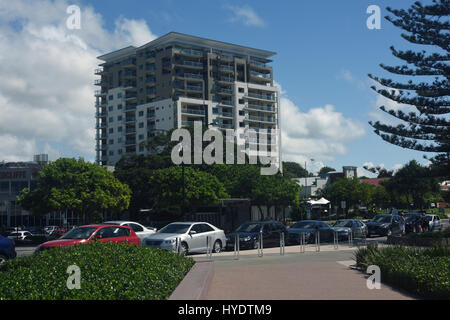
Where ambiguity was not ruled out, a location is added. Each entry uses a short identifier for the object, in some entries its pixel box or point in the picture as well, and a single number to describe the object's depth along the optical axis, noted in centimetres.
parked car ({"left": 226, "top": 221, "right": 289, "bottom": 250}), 2431
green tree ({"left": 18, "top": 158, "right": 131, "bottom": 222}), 3781
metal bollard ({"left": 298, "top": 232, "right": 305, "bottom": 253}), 2157
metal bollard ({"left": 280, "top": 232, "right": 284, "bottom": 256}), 2061
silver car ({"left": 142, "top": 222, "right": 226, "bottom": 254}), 2025
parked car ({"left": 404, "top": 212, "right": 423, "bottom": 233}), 3508
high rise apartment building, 9288
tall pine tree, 3116
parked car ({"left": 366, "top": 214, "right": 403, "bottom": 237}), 3422
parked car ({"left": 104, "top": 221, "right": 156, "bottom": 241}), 2407
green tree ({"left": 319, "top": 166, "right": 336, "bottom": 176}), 14750
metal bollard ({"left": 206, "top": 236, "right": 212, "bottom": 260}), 1886
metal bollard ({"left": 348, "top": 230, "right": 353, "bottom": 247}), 2530
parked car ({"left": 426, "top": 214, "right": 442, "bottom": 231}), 4016
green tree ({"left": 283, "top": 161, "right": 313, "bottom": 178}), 13388
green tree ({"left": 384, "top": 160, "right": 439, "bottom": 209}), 3378
